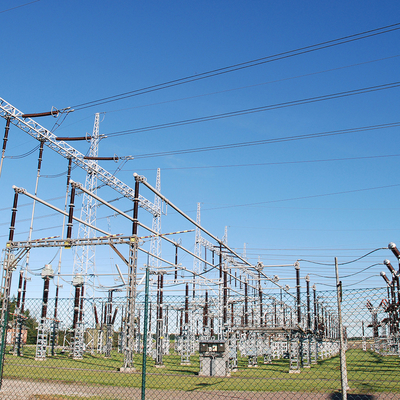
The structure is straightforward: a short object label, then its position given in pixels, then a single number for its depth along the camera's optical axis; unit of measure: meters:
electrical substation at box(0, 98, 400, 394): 12.16
